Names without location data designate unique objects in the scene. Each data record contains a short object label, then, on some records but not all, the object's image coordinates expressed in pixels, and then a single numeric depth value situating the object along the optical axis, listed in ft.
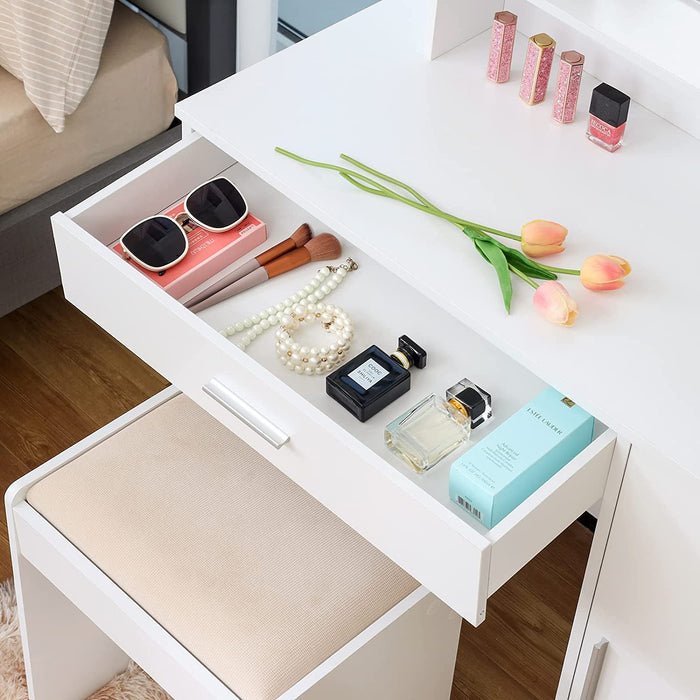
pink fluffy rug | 5.48
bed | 5.91
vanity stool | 4.00
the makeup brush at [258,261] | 4.25
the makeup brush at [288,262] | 4.25
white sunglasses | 4.25
